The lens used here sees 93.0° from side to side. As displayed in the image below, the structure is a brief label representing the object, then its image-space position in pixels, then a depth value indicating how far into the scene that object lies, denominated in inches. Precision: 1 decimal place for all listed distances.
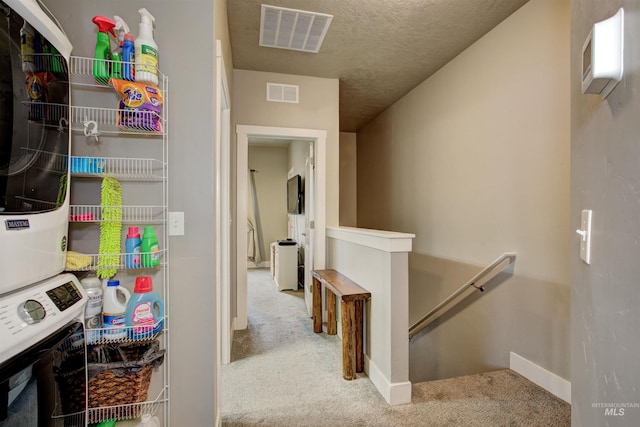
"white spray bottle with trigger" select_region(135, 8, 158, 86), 48.9
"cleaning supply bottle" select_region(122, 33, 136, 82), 48.9
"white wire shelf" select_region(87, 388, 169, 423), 47.8
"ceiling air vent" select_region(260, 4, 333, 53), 86.4
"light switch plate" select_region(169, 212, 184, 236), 55.4
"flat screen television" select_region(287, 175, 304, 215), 181.4
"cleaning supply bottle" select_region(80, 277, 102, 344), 48.6
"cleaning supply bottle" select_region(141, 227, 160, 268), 50.7
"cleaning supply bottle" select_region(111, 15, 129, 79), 48.9
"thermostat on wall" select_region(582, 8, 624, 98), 20.0
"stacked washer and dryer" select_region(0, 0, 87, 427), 28.9
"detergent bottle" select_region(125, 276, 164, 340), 49.7
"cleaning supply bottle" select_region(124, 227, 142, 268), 50.4
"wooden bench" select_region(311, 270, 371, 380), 83.6
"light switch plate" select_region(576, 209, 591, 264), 26.8
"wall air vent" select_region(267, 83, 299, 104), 122.6
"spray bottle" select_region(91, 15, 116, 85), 48.0
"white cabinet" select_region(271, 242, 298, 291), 184.4
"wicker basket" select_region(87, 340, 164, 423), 47.6
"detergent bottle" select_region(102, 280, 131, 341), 49.1
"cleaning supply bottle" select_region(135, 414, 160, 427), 50.9
